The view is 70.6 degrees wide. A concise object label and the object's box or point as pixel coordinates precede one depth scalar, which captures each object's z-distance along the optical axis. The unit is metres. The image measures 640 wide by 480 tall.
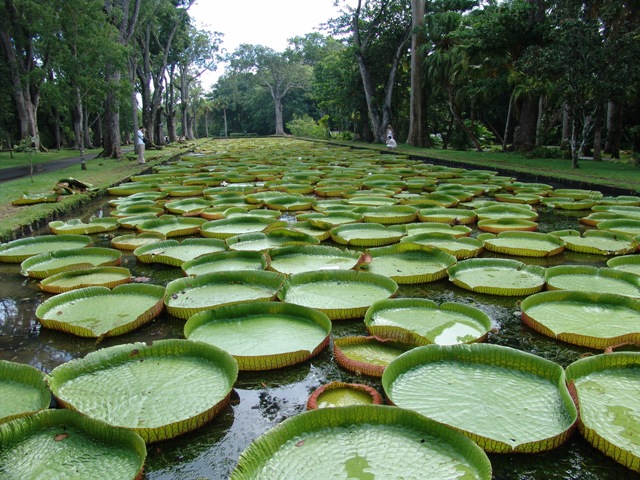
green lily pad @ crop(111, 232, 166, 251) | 4.89
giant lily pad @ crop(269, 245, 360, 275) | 4.04
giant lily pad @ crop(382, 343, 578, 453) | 1.84
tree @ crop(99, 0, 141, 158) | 12.94
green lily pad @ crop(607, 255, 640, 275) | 3.88
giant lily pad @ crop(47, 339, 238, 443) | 1.97
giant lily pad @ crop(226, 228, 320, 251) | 4.73
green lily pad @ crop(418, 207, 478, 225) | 5.75
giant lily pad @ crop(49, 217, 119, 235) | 5.66
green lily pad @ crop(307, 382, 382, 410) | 2.10
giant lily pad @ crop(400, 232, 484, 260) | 4.56
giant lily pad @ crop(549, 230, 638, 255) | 4.40
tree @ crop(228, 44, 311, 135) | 47.19
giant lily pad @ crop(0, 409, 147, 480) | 1.63
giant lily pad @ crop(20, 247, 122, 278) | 4.04
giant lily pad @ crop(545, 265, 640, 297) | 3.38
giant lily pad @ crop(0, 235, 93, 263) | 4.55
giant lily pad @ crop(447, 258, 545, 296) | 3.47
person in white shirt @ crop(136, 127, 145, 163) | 13.93
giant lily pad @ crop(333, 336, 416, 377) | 2.42
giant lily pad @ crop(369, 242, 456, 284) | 3.79
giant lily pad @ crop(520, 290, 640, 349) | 2.63
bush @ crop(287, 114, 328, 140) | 39.00
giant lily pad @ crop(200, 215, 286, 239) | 5.32
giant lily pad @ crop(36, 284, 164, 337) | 2.93
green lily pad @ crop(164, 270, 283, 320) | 3.20
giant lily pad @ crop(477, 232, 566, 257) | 4.43
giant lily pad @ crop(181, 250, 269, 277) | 3.97
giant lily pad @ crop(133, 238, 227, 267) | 4.41
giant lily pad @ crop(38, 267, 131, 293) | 3.64
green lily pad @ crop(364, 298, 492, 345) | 2.67
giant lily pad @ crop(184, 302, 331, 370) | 2.51
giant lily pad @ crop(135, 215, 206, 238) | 5.45
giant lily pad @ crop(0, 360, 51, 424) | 2.05
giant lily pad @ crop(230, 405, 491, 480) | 1.60
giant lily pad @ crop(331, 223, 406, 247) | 4.89
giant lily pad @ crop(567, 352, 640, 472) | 1.78
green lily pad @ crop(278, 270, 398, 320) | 3.13
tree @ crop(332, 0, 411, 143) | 21.53
